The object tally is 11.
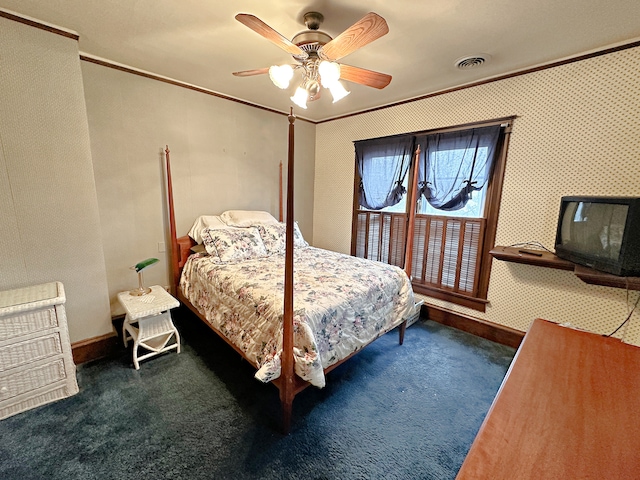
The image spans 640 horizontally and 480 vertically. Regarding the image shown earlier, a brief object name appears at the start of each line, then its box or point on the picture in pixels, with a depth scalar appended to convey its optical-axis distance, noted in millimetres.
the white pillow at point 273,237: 2953
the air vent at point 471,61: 2096
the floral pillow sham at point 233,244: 2596
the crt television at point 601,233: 1627
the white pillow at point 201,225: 2918
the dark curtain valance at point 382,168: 3107
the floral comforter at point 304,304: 1563
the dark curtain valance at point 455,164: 2527
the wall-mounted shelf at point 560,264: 1648
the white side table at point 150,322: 2094
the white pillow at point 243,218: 3090
